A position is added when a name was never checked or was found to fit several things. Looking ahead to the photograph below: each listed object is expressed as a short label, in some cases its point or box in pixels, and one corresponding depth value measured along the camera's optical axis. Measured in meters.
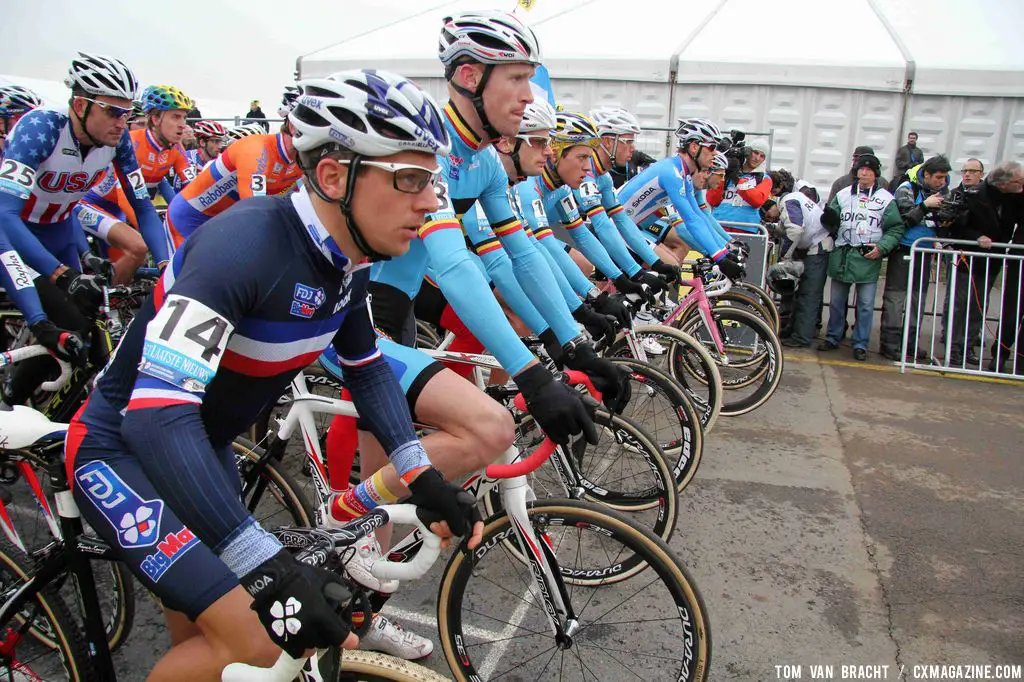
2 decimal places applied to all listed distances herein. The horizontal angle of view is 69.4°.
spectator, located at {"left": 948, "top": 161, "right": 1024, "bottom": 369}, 7.97
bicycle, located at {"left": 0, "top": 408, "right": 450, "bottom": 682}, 2.05
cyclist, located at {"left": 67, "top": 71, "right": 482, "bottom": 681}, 1.58
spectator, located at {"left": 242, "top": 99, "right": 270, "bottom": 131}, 14.59
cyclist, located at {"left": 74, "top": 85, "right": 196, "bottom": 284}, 5.40
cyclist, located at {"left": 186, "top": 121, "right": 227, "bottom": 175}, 9.55
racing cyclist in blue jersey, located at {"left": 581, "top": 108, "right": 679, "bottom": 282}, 6.12
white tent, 12.23
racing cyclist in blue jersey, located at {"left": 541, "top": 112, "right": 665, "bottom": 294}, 5.09
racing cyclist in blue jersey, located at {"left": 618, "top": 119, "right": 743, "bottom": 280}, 6.49
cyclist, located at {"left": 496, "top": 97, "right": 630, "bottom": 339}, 4.14
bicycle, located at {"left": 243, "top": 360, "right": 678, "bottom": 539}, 3.09
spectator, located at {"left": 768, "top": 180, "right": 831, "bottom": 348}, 8.90
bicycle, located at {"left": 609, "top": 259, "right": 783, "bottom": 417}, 5.55
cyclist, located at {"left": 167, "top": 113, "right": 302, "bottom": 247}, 4.73
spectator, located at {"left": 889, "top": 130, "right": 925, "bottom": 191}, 12.00
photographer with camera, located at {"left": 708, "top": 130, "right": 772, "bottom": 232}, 9.19
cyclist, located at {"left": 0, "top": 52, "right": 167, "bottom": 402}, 4.03
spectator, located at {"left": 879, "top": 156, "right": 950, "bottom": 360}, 8.40
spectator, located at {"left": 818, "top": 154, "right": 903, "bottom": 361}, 8.50
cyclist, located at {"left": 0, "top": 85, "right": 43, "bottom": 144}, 7.62
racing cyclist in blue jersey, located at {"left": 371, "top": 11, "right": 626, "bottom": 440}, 2.93
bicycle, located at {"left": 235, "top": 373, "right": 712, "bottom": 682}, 2.46
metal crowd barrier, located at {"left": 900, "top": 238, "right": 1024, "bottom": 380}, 7.95
